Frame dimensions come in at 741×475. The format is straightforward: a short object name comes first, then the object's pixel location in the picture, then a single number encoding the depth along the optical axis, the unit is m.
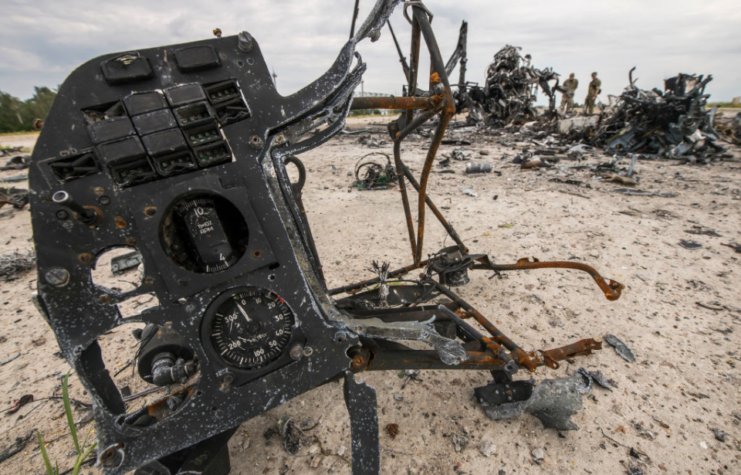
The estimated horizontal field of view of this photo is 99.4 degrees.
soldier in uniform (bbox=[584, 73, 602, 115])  16.95
